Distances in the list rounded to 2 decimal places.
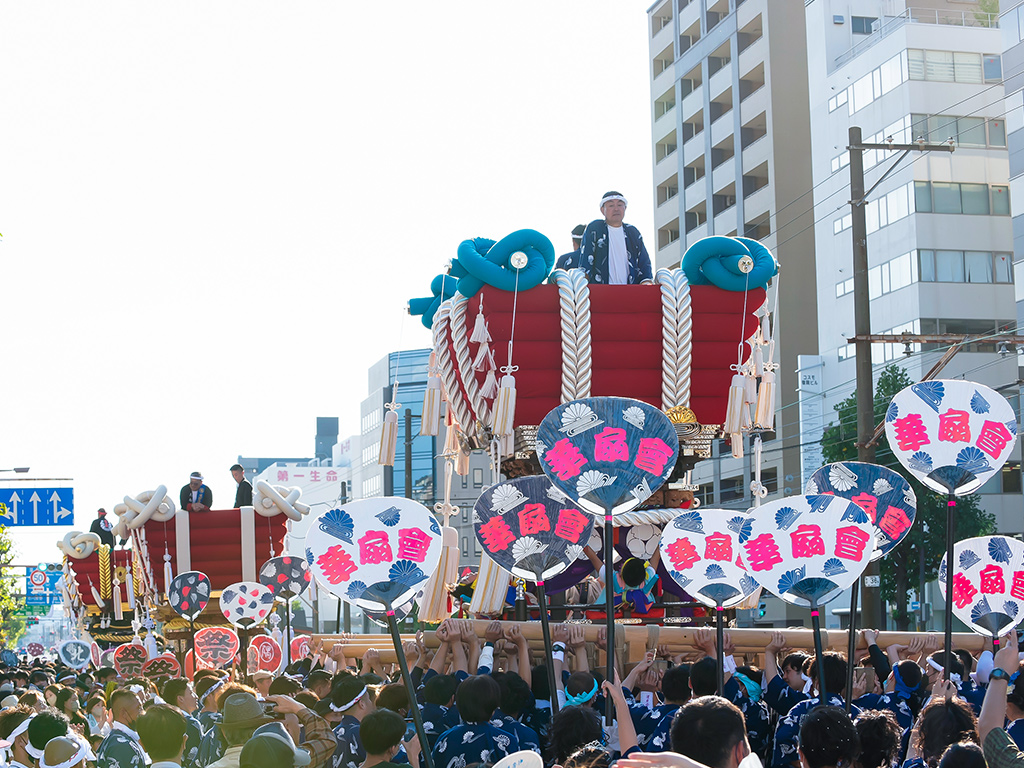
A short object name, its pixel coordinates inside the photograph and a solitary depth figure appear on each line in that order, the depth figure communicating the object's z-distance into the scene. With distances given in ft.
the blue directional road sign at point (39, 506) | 68.28
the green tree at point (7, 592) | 146.30
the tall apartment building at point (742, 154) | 135.64
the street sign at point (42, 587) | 152.76
